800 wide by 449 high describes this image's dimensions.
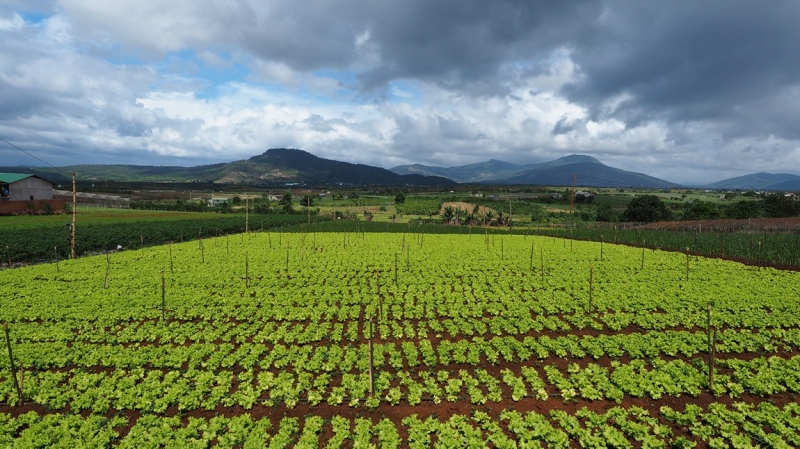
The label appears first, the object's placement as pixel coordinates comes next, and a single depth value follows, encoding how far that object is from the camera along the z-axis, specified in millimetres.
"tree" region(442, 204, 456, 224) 79900
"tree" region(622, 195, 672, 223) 79438
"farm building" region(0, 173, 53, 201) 63844
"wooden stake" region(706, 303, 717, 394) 10219
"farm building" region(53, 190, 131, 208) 94438
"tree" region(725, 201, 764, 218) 75750
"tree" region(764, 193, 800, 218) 73875
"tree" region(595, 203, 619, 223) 83938
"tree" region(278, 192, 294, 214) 89438
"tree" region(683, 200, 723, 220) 76875
